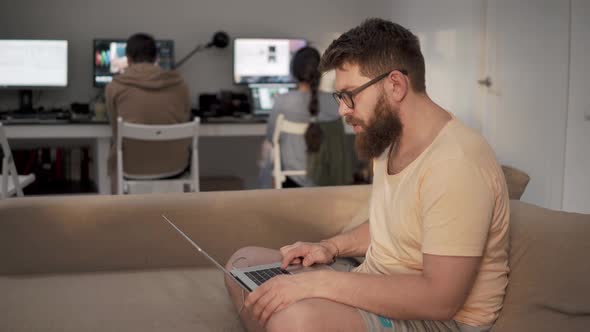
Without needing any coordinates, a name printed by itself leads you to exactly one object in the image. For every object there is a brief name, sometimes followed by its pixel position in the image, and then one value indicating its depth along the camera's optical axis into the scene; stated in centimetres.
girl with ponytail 386
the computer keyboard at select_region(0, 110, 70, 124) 439
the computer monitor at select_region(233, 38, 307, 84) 529
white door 377
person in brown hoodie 390
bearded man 138
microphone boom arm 528
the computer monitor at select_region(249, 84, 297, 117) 522
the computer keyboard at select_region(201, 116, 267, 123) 461
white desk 435
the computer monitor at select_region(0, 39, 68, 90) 488
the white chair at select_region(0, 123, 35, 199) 323
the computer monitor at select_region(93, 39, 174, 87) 502
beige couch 185
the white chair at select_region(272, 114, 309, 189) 391
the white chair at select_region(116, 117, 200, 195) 366
